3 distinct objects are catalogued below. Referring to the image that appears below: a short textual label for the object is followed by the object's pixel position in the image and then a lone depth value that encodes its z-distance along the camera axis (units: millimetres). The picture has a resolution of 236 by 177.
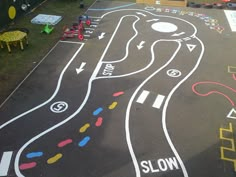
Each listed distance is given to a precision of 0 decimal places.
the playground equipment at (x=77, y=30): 8135
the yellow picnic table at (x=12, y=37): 7253
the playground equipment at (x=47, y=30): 8291
